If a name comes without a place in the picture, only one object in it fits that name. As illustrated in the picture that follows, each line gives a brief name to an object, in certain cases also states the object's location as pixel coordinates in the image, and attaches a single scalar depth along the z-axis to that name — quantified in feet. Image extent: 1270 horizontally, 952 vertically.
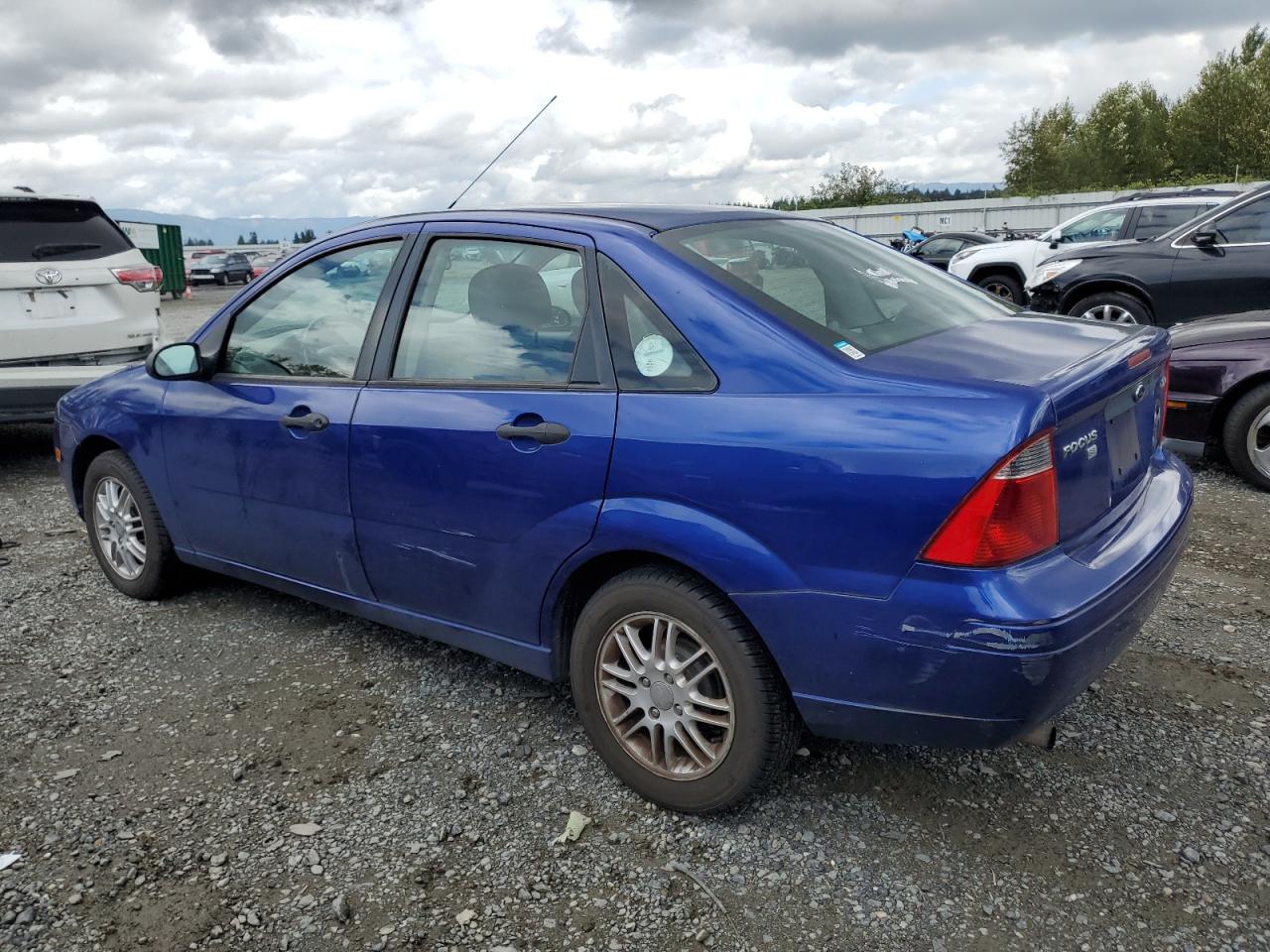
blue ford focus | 7.25
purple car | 18.13
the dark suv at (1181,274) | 26.45
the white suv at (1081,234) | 38.70
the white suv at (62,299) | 20.95
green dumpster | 99.96
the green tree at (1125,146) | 197.67
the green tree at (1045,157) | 202.49
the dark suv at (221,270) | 130.52
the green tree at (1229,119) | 163.94
